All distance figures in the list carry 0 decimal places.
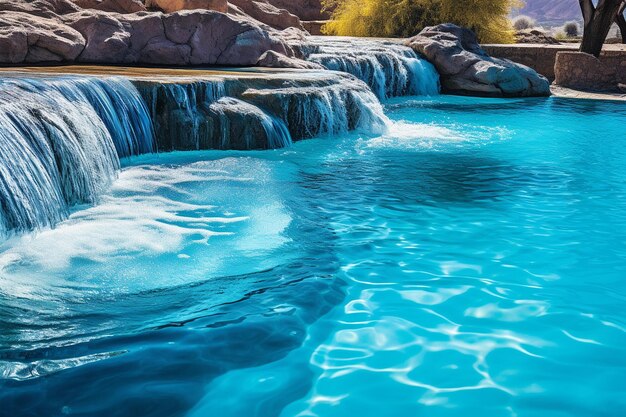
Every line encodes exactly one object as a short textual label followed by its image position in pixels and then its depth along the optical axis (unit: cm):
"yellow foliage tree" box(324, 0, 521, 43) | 1923
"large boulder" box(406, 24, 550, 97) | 1455
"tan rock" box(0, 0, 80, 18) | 953
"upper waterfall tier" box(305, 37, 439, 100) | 1326
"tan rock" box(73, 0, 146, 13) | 1234
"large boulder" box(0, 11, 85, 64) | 842
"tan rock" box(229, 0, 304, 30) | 1916
